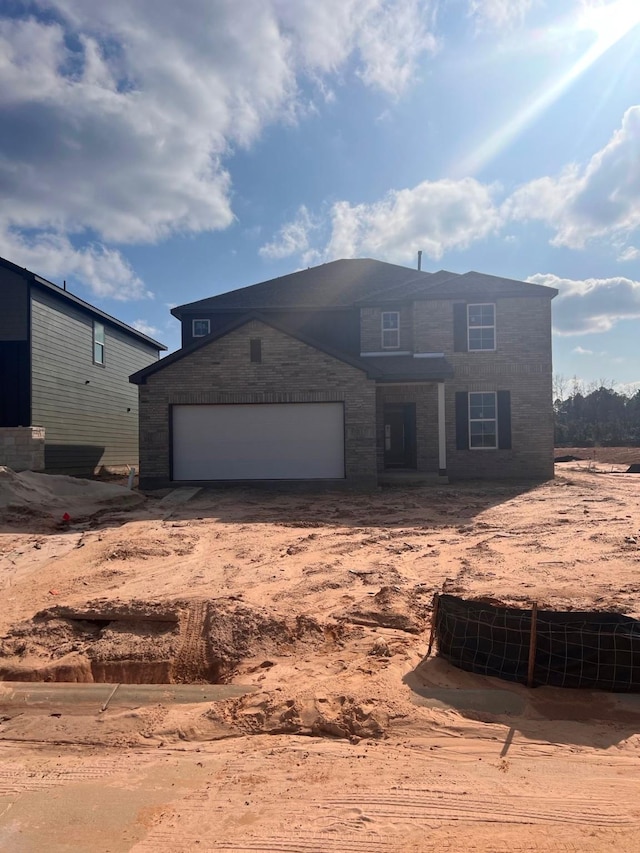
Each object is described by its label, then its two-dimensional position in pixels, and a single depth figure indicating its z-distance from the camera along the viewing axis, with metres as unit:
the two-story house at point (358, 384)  16.05
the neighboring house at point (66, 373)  16.56
